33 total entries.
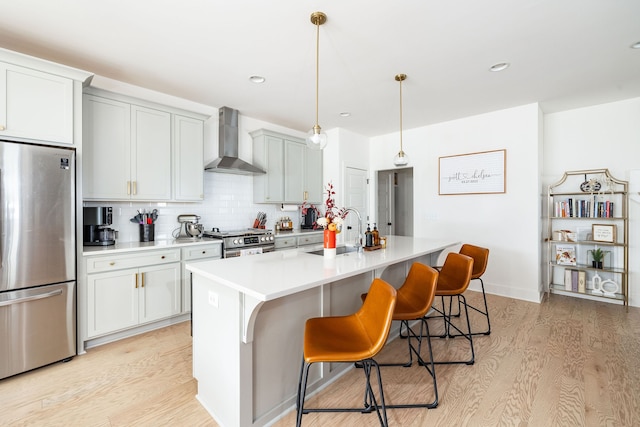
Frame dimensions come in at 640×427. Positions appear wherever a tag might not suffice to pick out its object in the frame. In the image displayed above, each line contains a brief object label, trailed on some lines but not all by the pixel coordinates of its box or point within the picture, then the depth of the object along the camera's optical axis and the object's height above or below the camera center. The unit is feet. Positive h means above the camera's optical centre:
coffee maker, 9.42 -0.43
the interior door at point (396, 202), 20.83 +0.79
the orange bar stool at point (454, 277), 7.82 -1.90
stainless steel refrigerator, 6.99 -1.08
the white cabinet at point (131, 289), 8.58 -2.42
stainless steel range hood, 12.74 +3.10
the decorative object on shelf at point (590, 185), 12.68 +1.16
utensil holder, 10.73 -0.69
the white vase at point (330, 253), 7.16 -0.99
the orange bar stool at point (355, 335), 4.54 -2.21
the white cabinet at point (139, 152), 9.31 +2.16
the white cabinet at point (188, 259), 10.39 -1.67
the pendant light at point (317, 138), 7.61 +1.97
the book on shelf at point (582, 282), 12.96 -3.14
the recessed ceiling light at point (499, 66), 9.29 +4.71
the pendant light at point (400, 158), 10.28 +1.95
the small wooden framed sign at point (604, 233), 12.14 -0.89
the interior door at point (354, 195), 17.23 +1.05
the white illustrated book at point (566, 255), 13.19 -1.95
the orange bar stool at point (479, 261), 9.52 -1.62
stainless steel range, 11.46 -1.16
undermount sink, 8.36 -1.12
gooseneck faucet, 8.07 -0.86
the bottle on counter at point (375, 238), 8.80 -0.77
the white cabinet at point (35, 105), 7.15 +2.80
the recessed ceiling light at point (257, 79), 10.21 +4.74
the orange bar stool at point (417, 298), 6.16 -2.04
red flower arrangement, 7.29 -0.21
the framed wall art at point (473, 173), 13.82 +1.96
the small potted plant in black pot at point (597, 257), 12.47 -1.95
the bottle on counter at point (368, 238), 8.59 -0.77
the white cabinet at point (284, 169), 14.33 +2.30
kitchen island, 5.10 -2.23
